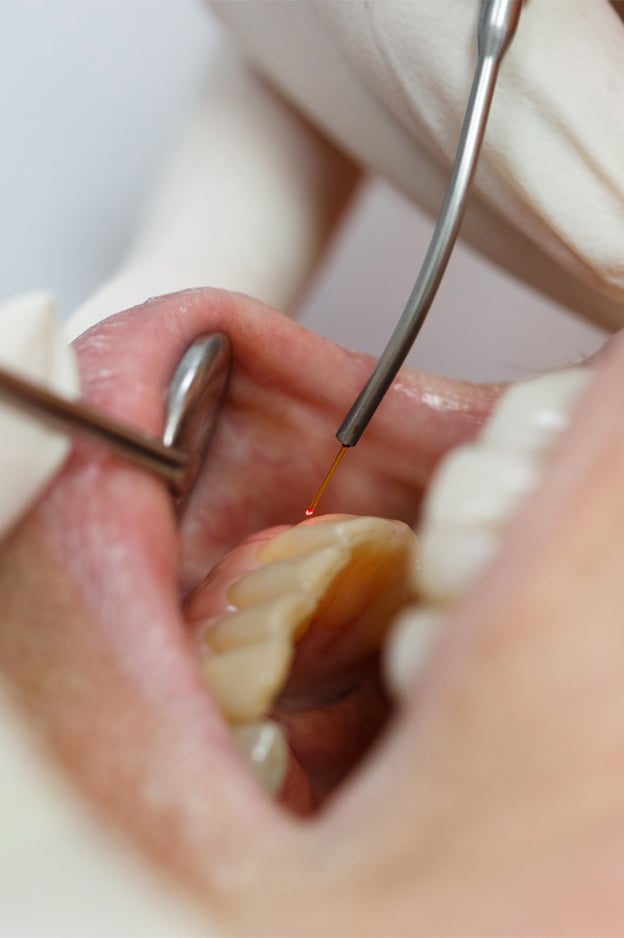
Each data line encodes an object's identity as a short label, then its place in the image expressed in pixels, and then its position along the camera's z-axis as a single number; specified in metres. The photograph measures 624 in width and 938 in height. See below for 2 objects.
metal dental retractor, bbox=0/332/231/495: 0.22
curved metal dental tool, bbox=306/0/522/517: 0.25
